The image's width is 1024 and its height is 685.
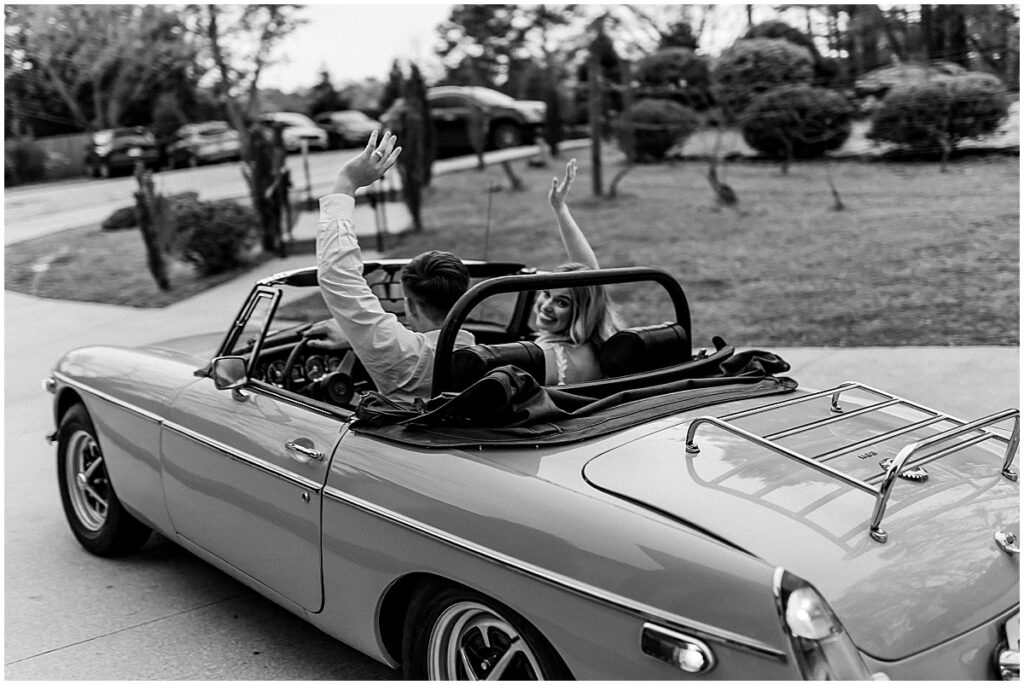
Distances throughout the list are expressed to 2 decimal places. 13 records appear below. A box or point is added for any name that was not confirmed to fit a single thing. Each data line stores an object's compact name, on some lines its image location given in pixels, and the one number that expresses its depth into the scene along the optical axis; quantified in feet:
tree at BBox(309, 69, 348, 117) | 69.67
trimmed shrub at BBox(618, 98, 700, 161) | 47.06
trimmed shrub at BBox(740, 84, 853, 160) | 42.24
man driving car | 11.45
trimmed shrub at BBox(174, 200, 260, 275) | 45.91
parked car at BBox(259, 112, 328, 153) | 68.23
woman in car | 12.25
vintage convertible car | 7.60
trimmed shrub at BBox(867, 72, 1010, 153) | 37.22
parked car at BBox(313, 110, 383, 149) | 71.31
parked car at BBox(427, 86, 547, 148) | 58.65
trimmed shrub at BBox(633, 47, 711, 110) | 45.27
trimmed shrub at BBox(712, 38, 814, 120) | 42.19
